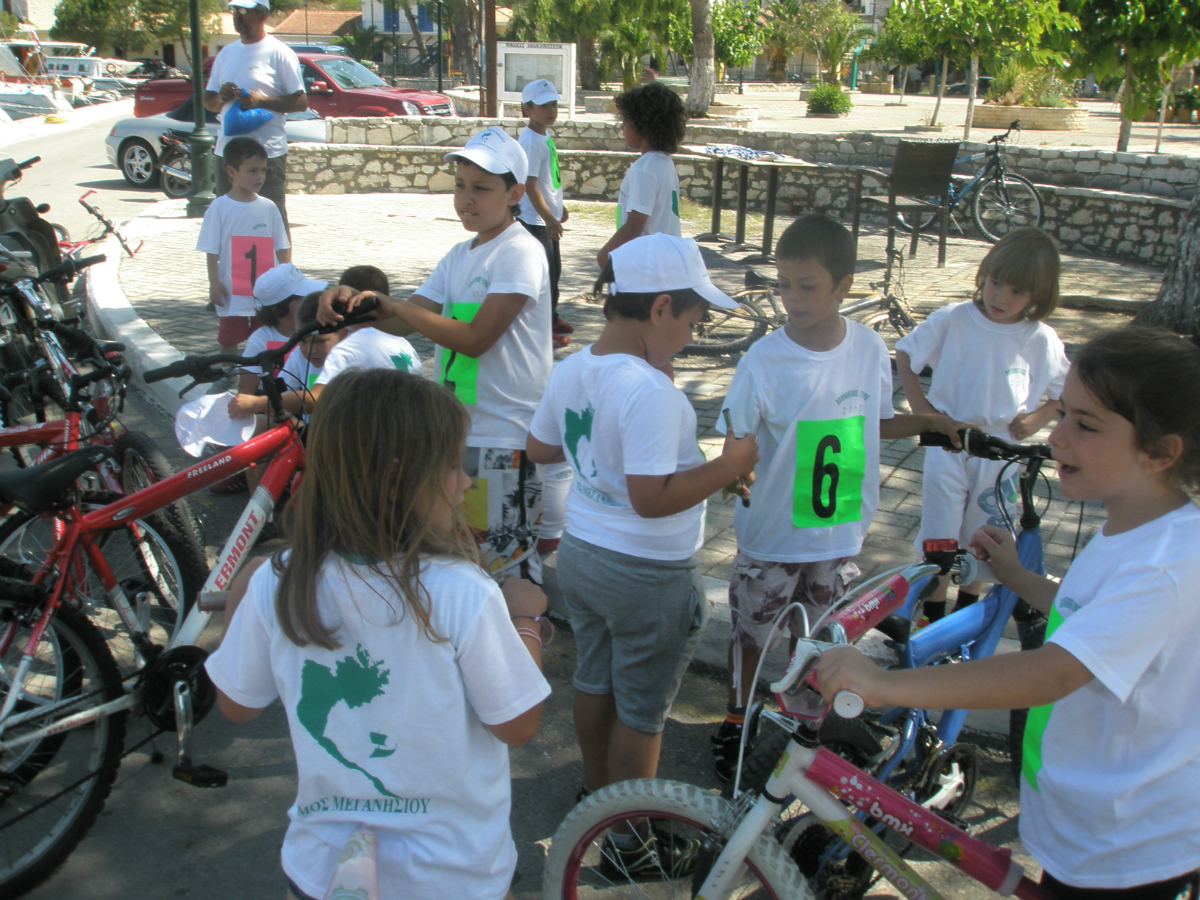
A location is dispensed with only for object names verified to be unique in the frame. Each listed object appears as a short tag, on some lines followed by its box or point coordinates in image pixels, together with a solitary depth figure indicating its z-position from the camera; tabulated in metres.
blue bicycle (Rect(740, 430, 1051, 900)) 2.27
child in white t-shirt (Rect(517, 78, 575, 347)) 7.57
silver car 15.75
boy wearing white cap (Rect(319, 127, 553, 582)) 3.18
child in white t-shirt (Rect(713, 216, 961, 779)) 2.79
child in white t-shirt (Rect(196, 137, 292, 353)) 5.34
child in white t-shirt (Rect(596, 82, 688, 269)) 6.10
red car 17.80
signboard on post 17.55
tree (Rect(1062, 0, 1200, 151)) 9.72
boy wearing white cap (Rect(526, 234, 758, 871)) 2.28
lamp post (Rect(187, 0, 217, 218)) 12.88
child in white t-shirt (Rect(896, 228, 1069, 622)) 3.31
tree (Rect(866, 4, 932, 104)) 17.56
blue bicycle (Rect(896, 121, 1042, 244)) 12.60
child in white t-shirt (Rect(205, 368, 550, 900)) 1.54
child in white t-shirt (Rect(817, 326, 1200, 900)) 1.58
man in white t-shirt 7.09
